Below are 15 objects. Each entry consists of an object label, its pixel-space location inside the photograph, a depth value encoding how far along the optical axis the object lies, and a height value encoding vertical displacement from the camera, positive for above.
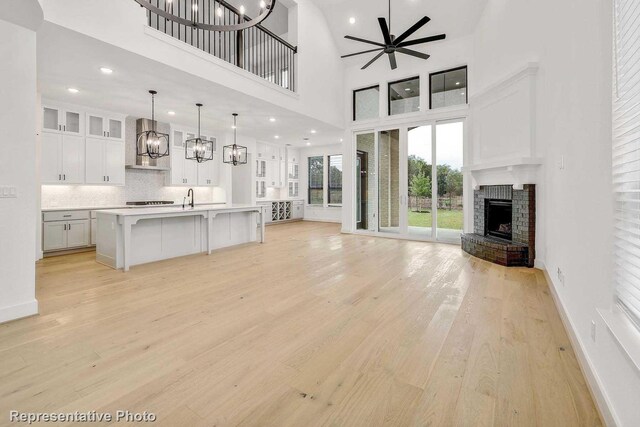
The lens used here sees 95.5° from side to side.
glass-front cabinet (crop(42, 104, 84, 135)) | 5.49 +1.75
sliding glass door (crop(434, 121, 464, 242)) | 6.31 +0.63
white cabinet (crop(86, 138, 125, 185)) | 6.06 +1.02
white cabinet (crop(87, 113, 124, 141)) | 6.08 +1.80
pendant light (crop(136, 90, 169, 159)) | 5.15 +1.20
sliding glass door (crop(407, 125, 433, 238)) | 6.65 +0.67
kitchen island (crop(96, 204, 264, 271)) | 4.30 -0.41
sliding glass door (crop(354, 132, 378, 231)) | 7.56 +0.71
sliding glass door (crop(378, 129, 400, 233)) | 7.12 +0.70
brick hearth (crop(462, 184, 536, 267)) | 4.38 -0.50
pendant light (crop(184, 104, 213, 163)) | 5.71 +1.20
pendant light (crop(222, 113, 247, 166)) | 6.43 +1.30
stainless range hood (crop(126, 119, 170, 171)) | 6.88 +1.22
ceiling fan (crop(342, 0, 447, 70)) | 4.66 +2.85
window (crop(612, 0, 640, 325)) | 1.21 +0.23
